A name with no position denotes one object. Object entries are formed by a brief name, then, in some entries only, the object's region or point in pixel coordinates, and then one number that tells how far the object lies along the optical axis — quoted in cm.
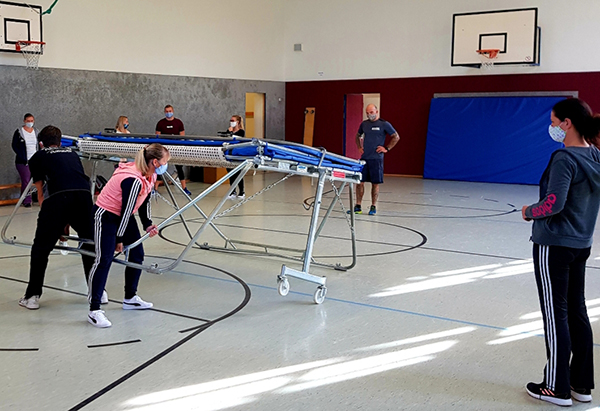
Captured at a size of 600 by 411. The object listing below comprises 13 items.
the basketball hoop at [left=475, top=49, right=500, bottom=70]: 1500
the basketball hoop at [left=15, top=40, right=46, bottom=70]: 1152
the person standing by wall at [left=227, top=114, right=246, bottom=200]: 1217
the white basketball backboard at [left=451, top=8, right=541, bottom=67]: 1465
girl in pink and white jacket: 443
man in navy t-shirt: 1018
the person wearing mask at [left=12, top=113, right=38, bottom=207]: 1090
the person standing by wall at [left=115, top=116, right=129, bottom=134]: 1214
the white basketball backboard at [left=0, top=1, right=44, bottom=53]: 1126
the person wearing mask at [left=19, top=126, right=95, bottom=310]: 481
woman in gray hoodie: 322
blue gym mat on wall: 1513
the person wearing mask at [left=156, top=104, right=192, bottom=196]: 1360
